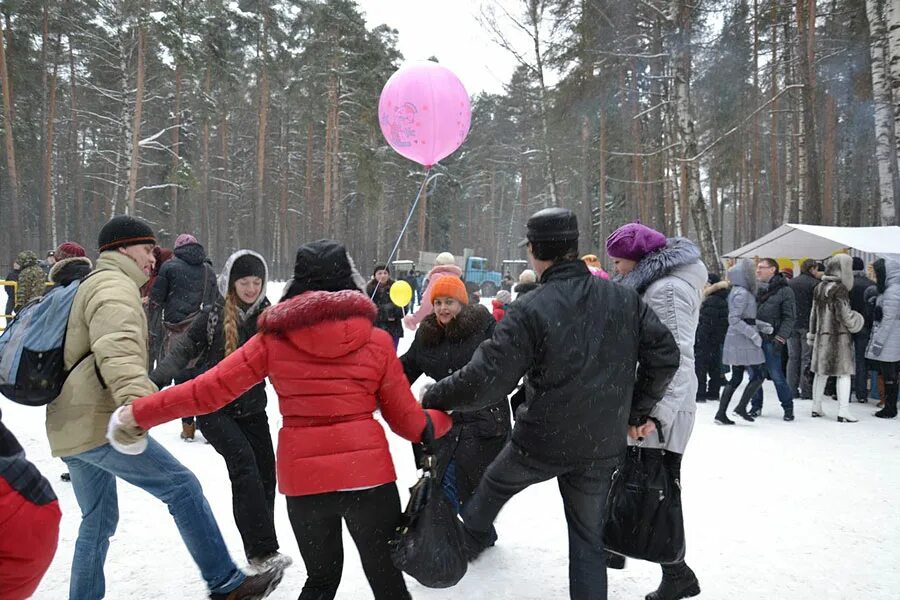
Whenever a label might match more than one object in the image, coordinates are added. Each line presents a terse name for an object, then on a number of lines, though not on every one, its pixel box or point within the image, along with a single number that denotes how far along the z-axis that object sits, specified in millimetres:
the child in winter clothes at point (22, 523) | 1591
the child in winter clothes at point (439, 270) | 5973
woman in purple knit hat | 2984
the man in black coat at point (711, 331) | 8406
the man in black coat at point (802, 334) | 8727
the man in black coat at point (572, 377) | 2484
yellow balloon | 10384
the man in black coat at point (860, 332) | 8438
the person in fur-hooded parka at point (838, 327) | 7453
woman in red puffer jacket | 2250
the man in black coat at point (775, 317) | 7535
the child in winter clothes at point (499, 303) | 6627
